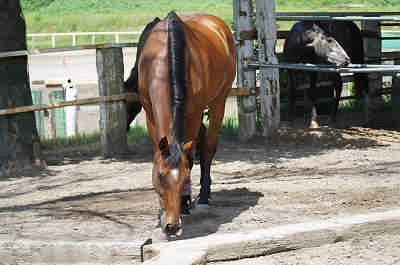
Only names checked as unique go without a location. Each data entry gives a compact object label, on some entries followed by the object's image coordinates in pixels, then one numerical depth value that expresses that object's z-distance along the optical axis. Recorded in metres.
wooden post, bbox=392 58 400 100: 13.70
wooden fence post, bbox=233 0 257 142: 11.10
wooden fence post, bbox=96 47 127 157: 10.44
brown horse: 5.56
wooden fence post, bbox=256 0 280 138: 10.98
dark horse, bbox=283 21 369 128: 11.78
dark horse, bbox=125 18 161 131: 9.80
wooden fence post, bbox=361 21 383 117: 13.47
